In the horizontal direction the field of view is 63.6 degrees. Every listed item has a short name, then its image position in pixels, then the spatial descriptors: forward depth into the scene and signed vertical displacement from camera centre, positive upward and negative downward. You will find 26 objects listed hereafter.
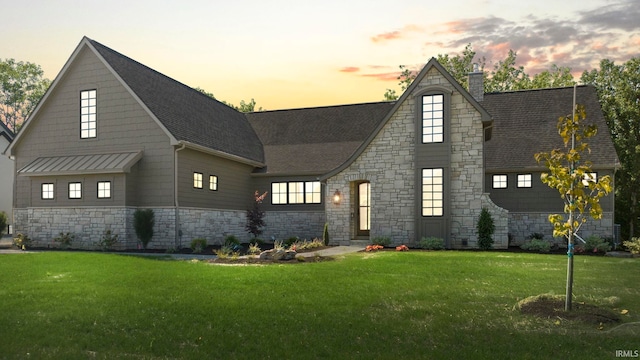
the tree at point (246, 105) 58.51 +9.52
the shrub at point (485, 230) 20.50 -1.75
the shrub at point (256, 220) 26.69 -1.73
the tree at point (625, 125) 33.47 +4.12
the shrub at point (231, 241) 23.58 -2.53
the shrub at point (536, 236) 23.09 -2.25
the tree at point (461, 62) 45.50 +11.09
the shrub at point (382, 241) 21.56 -2.29
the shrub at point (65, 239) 22.53 -2.27
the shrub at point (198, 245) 20.50 -2.36
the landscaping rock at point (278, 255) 15.98 -2.13
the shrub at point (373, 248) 19.83 -2.39
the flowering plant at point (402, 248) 19.92 -2.39
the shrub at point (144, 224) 21.77 -1.58
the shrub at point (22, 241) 23.11 -2.41
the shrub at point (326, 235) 22.69 -2.14
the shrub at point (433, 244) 20.59 -2.31
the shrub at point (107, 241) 21.41 -2.24
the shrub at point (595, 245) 19.97 -2.30
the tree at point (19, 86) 51.62 +10.35
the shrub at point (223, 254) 16.84 -2.25
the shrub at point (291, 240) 23.80 -2.49
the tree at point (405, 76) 47.89 +10.35
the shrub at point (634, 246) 18.83 -2.22
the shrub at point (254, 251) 18.58 -2.38
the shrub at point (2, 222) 27.15 -1.84
